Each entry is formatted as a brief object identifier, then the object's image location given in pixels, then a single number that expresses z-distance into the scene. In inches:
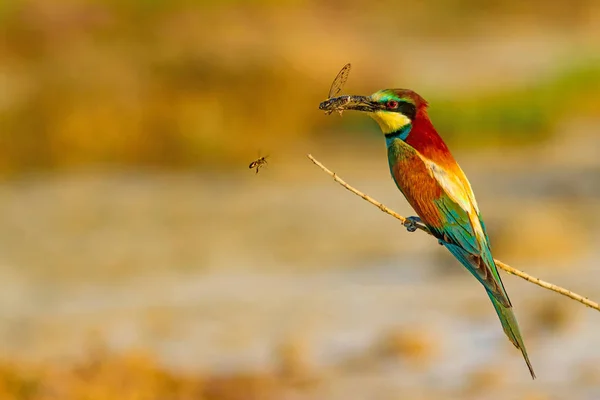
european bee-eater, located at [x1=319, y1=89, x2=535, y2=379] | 278.1
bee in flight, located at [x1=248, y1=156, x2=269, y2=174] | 264.2
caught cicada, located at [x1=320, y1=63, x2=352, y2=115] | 271.7
